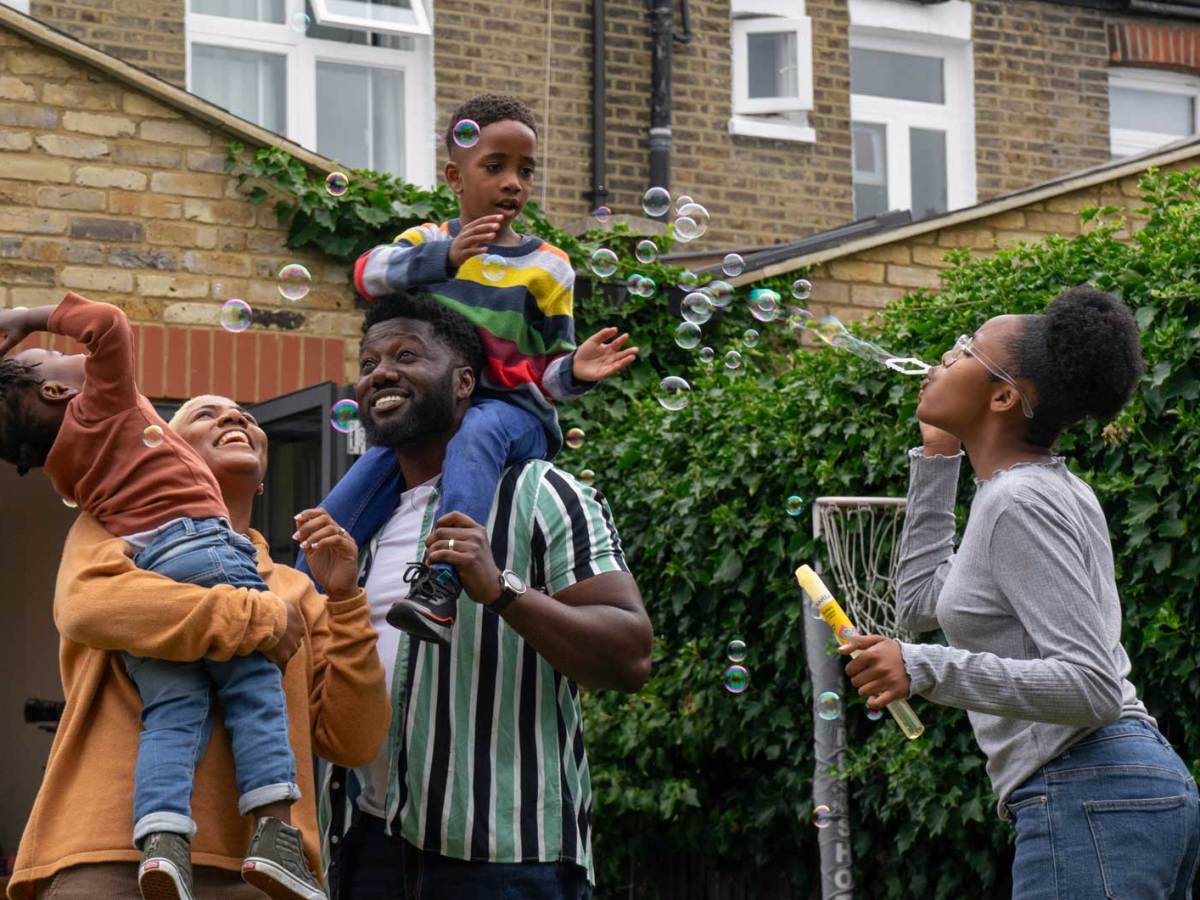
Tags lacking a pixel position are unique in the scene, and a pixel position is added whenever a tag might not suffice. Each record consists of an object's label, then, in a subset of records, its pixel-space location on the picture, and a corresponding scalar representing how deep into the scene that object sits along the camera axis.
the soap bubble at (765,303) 5.22
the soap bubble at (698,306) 5.13
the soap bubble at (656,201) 5.59
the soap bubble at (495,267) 4.08
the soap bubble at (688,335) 5.49
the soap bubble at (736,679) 4.93
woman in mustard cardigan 3.28
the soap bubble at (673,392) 4.97
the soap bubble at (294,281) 4.99
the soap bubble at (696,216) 5.42
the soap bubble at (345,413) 4.55
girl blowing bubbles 3.06
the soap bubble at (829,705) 4.65
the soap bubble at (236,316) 4.95
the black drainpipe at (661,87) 12.08
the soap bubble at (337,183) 5.34
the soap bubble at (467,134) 4.16
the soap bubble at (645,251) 5.67
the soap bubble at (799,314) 8.91
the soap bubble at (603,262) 5.40
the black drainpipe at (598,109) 11.90
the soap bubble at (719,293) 5.33
